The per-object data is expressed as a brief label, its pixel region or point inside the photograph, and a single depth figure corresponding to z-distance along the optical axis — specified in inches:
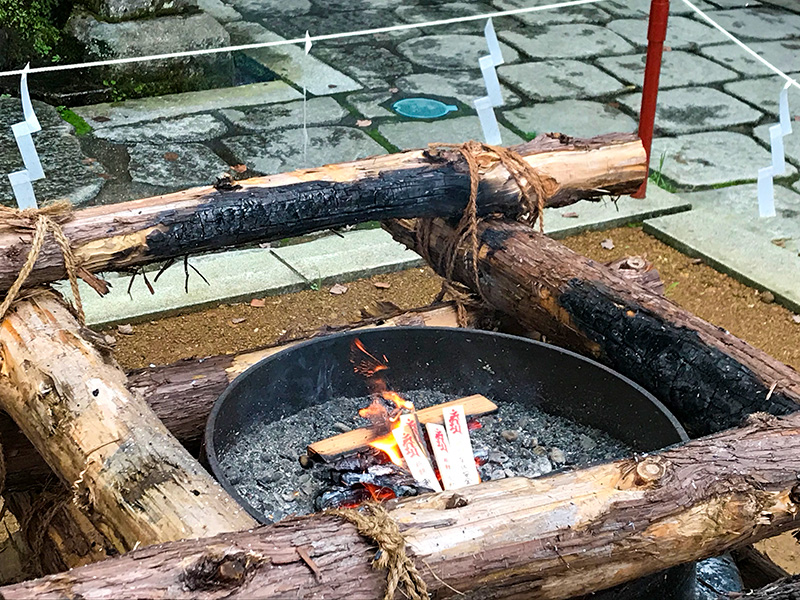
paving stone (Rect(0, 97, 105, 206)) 181.3
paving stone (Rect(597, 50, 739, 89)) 251.8
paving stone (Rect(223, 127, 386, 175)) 198.8
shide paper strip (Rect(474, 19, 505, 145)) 130.6
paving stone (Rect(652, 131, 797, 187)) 207.5
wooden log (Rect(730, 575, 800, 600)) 76.9
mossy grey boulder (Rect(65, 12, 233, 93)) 228.2
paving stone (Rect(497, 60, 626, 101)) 240.7
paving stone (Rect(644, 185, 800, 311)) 174.2
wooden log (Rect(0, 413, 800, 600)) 55.3
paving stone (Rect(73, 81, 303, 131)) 217.6
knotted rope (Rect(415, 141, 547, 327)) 109.3
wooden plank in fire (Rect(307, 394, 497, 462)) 94.6
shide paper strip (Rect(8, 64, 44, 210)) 109.4
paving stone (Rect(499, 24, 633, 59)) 265.6
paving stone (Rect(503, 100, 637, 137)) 220.4
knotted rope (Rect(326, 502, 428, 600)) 58.4
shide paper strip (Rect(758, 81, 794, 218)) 128.2
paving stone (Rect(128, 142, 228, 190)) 189.8
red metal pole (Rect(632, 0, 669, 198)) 178.4
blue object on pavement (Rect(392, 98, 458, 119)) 225.3
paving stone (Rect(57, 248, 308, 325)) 154.4
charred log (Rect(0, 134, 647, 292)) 94.7
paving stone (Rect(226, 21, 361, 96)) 239.3
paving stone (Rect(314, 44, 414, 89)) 245.1
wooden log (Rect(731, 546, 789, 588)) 103.0
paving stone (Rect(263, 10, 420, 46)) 267.0
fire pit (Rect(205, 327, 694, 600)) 92.2
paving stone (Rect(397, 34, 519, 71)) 257.6
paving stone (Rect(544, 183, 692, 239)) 186.9
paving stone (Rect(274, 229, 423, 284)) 168.7
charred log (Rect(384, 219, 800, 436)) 89.7
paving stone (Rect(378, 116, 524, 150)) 210.5
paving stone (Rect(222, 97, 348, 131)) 217.8
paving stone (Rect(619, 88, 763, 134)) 229.3
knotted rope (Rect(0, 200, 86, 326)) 89.2
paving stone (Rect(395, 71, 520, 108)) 237.3
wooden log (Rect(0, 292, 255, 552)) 66.4
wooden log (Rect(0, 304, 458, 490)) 99.2
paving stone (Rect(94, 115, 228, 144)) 207.9
